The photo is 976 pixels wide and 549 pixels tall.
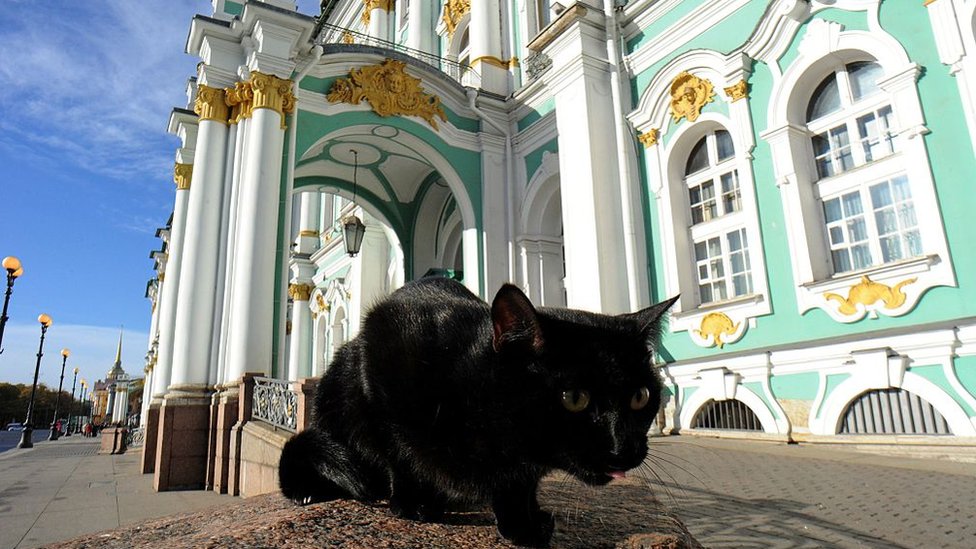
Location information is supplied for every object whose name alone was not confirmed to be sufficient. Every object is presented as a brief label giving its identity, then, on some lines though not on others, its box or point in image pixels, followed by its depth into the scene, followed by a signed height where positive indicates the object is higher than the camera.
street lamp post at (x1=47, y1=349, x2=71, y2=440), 33.59 -0.20
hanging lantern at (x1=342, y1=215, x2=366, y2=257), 11.78 +3.52
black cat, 1.21 +0.02
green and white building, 6.46 +3.24
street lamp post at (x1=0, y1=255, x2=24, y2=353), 13.82 +3.61
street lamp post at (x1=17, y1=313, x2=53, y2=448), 22.27 +0.05
